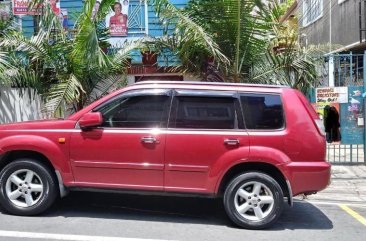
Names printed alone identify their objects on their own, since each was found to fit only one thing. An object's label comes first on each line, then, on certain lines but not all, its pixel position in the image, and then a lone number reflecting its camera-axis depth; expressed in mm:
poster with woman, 12859
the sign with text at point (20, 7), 12508
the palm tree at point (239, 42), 8656
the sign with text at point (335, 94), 10195
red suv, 5988
